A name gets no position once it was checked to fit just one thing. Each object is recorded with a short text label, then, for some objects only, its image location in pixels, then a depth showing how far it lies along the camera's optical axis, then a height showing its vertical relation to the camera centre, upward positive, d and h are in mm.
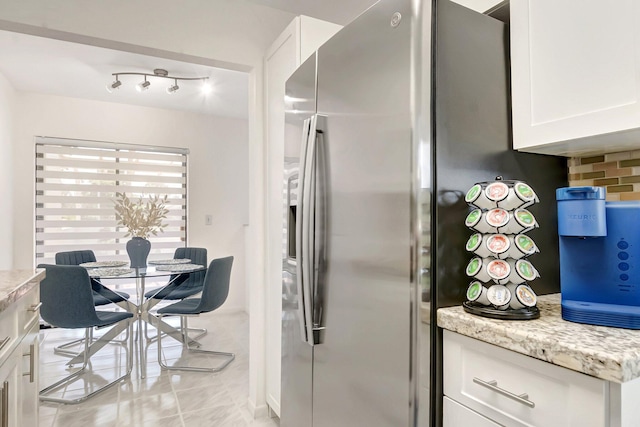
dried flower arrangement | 3368 -7
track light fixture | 3400 +1313
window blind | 4176 +337
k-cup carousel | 991 -83
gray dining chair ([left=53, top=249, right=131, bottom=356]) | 3367 -679
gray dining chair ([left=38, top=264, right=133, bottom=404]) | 2516 -571
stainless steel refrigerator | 1050 +85
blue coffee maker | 914 -97
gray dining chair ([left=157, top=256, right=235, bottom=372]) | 3049 -672
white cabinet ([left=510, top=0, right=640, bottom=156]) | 965 +403
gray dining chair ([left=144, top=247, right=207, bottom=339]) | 3634 -667
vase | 3160 -265
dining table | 2869 -496
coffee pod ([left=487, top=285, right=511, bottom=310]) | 982 -203
